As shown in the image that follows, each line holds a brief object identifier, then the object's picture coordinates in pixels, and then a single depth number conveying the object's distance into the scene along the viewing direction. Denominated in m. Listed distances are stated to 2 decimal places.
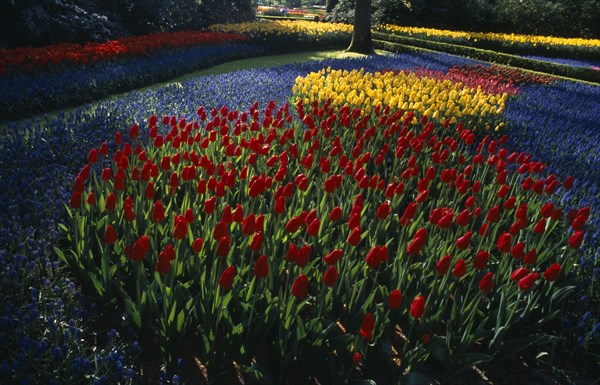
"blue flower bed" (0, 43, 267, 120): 8.05
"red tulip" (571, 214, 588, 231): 3.34
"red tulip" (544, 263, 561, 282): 2.71
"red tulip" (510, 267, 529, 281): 2.71
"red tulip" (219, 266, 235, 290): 2.45
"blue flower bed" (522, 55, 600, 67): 21.33
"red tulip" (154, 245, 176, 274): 2.51
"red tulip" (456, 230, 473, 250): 2.88
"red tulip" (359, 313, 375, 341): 2.30
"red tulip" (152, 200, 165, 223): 2.95
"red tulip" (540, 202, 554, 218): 3.54
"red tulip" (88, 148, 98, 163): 3.65
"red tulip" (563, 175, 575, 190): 4.16
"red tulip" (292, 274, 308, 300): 2.40
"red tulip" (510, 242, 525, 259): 2.97
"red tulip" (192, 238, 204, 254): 2.77
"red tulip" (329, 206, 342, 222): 3.04
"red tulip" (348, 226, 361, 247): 2.77
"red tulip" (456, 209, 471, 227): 3.24
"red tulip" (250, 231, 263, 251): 2.65
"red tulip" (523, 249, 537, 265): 2.91
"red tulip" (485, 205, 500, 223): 3.41
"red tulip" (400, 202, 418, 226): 3.13
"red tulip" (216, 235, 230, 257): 2.60
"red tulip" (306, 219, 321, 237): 2.84
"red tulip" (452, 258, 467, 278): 2.70
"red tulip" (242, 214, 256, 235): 2.79
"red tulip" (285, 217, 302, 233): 2.85
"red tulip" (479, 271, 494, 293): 2.65
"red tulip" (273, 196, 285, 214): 3.07
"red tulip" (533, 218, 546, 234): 3.37
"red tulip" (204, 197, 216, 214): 3.10
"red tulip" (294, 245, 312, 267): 2.55
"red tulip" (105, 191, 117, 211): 3.09
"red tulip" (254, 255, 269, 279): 2.48
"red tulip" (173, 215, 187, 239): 2.74
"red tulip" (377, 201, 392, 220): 3.18
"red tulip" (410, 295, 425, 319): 2.39
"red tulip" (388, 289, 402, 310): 2.44
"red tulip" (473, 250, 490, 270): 2.70
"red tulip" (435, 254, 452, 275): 2.68
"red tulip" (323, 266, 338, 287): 2.46
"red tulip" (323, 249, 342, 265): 2.55
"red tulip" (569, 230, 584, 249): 3.08
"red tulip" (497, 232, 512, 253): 2.97
